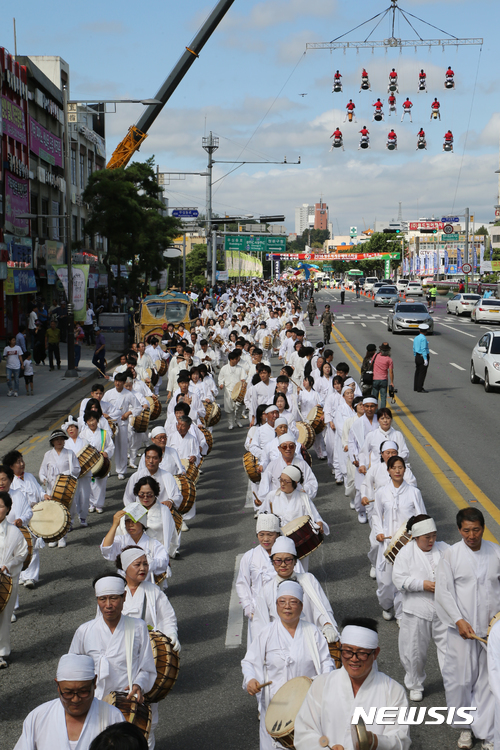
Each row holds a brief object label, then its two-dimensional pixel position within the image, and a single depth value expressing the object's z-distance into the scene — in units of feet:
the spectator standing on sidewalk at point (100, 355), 68.54
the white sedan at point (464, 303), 162.40
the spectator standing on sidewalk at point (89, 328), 106.83
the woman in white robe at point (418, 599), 20.51
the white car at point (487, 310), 142.10
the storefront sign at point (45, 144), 111.55
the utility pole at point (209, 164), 168.45
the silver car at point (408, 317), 118.73
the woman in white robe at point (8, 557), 22.99
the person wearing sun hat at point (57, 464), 32.35
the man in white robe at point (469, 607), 18.62
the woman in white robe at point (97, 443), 35.81
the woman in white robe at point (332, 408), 41.45
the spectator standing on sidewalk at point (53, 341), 83.66
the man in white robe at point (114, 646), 16.16
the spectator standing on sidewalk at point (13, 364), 66.18
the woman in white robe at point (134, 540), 21.36
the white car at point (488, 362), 68.95
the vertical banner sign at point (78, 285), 87.30
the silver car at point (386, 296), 199.41
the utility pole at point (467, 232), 215.96
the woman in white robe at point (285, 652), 16.06
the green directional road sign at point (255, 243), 246.68
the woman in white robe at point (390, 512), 24.70
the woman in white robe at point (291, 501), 24.72
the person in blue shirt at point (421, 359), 65.10
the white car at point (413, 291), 226.38
